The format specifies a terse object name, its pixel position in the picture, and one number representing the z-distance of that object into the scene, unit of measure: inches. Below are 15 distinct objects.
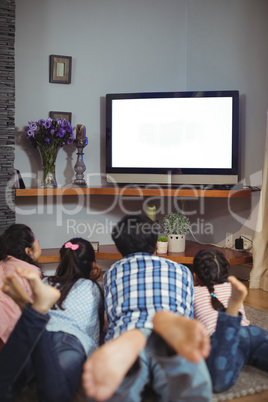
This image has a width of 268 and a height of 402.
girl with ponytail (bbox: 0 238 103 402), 55.1
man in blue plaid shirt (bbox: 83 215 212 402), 43.1
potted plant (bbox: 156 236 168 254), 134.1
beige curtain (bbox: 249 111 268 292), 125.3
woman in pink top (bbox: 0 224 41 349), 74.1
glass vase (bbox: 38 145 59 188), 135.6
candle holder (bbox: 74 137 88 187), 140.9
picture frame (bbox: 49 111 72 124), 141.2
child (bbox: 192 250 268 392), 60.7
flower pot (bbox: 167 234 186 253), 134.8
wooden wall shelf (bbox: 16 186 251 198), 128.6
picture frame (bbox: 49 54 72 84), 140.5
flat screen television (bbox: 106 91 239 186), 135.0
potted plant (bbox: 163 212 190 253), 134.8
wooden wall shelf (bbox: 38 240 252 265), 129.0
